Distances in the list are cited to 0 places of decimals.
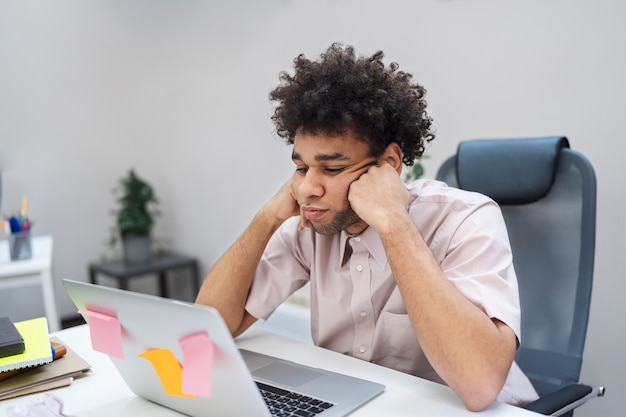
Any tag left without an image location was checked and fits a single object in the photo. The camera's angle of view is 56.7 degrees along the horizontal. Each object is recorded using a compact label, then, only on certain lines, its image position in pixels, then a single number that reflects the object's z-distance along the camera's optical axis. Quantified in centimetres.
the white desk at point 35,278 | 200
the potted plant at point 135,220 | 318
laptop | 71
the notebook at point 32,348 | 100
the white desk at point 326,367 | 88
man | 95
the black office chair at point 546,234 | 128
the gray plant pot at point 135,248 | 319
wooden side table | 304
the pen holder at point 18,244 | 214
